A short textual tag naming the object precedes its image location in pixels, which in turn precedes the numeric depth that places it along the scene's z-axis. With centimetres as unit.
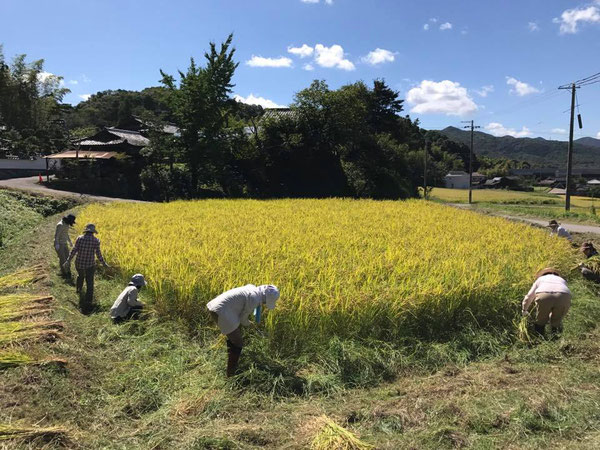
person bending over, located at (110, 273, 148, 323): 523
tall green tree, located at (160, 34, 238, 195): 2330
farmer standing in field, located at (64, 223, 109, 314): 621
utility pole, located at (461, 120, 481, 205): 3494
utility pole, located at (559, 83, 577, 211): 2242
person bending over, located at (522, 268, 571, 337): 485
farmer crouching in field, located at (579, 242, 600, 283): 705
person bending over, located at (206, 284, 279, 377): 389
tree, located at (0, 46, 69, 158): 3032
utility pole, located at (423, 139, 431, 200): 3371
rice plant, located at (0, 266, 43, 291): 617
